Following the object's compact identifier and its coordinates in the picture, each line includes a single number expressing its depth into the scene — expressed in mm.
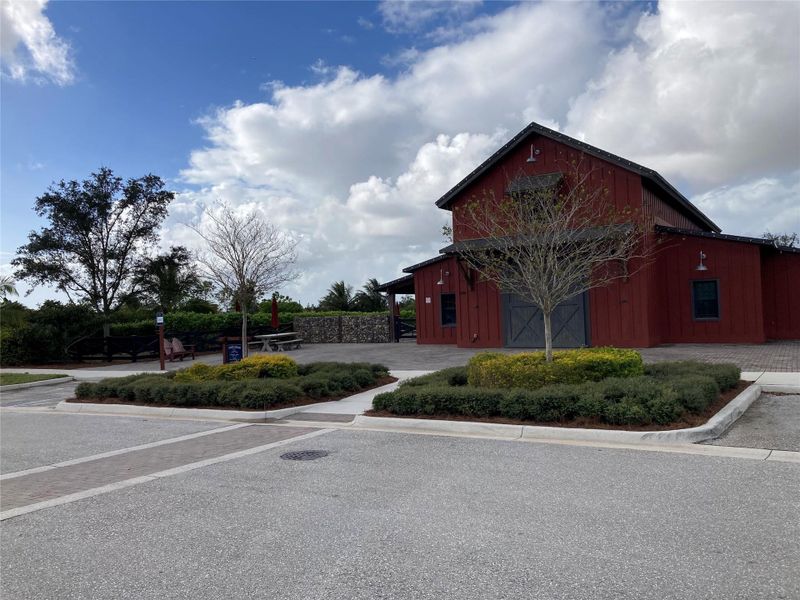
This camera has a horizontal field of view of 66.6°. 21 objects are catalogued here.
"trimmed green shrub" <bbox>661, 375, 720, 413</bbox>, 8109
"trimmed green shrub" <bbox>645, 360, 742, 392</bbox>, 9922
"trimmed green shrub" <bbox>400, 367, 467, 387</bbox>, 11281
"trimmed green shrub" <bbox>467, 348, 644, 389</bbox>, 9883
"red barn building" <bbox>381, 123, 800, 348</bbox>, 18438
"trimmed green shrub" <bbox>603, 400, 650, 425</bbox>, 7801
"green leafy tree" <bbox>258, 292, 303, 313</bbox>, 36969
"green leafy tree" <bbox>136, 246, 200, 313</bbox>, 31797
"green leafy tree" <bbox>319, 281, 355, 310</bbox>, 47531
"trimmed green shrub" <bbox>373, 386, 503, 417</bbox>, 8945
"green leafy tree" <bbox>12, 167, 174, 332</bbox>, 29766
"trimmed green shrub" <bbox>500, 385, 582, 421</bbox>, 8367
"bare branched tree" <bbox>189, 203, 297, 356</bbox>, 16047
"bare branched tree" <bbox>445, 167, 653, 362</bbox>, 11336
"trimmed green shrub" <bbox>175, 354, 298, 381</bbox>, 13203
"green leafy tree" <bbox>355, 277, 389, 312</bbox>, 46875
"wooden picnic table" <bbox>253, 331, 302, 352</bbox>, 25438
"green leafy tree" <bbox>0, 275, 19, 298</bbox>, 27031
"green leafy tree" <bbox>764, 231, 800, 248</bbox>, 49678
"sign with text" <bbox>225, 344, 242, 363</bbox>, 16172
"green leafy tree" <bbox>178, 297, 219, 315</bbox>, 38219
